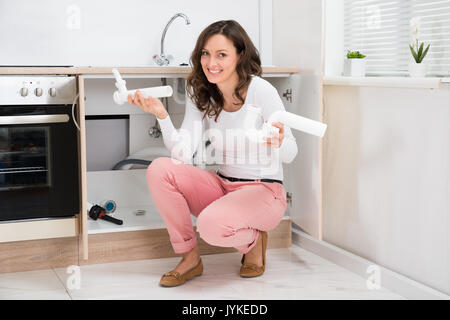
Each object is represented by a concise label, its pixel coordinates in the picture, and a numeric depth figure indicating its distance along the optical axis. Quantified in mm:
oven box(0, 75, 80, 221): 2463
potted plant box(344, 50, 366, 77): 2705
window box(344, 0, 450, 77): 2332
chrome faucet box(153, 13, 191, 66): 3129
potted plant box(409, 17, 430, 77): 2332
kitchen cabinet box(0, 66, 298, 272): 2475
